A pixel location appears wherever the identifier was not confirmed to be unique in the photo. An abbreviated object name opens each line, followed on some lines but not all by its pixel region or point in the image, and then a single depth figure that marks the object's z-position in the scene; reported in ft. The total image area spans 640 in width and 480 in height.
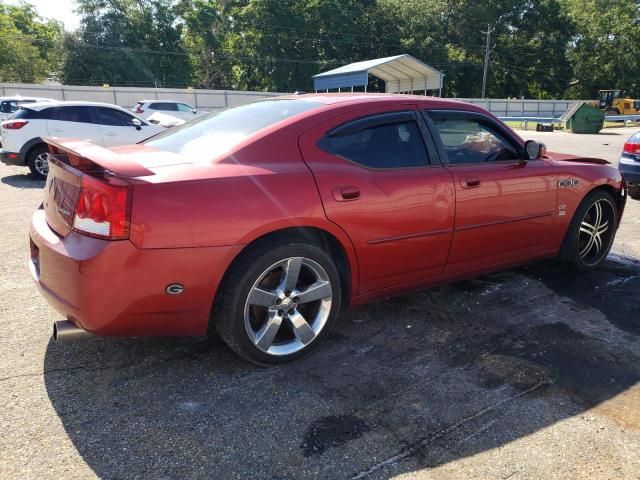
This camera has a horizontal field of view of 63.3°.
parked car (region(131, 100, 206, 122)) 70.59
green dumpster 88.43
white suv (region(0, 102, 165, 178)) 32.04
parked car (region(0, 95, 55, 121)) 53.01
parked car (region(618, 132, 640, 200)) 25.27
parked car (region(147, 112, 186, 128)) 33.42
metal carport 95.81
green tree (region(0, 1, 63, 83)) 144.36
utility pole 176.21
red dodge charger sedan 8.46
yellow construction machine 141.57
